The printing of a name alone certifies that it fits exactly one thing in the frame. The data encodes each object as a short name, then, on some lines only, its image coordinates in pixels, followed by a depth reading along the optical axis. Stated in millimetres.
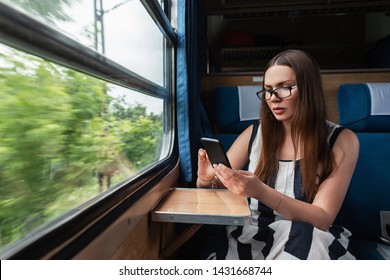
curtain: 1600
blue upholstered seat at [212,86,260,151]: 1730
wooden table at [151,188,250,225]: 908
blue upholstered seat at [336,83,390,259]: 1505
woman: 882
